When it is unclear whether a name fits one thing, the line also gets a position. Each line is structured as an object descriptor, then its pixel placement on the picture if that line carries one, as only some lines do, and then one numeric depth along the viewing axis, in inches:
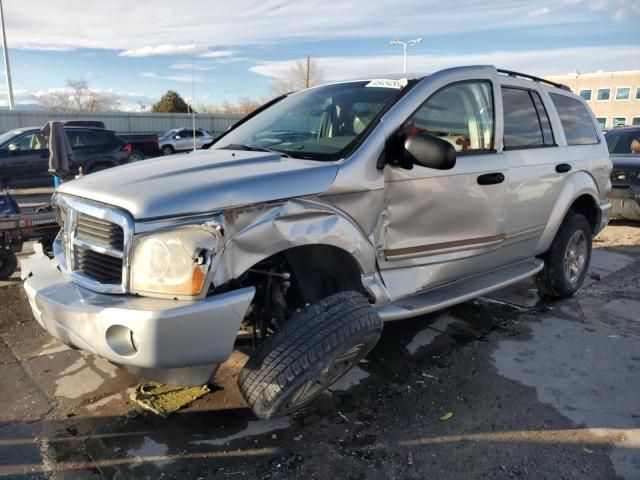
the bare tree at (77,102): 2094.7
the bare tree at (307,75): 2023.4
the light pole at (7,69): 1166.3
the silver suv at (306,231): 93.2
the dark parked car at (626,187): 323.9
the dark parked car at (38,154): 524.4
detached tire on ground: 98.8
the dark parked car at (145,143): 813.2
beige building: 2106.3
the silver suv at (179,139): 1013.8
